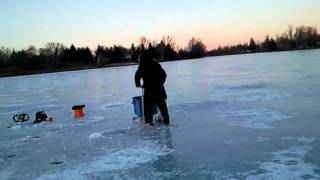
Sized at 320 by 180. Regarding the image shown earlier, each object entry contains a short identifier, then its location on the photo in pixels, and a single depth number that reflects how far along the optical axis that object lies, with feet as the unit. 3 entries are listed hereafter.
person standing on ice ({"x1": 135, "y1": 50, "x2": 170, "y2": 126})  17.76
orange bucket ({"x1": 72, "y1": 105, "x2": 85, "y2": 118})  22.35
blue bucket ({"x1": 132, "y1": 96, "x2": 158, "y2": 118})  18.61
